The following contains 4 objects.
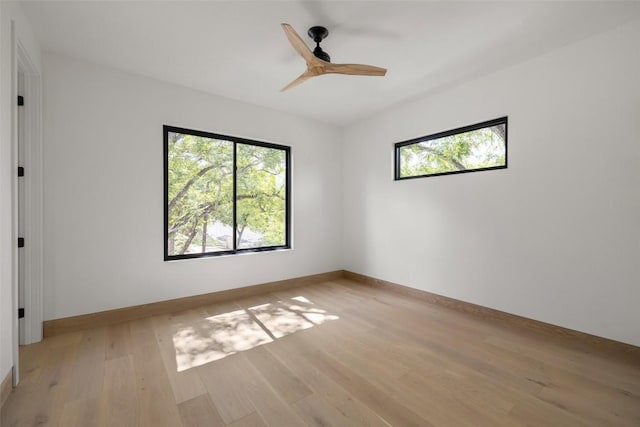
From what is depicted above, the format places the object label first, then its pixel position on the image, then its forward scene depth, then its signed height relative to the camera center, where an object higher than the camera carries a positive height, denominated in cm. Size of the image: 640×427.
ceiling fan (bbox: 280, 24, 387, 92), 219 +123
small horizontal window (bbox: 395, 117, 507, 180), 307 +76
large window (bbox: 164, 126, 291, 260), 342 +23
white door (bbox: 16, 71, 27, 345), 233 +3
